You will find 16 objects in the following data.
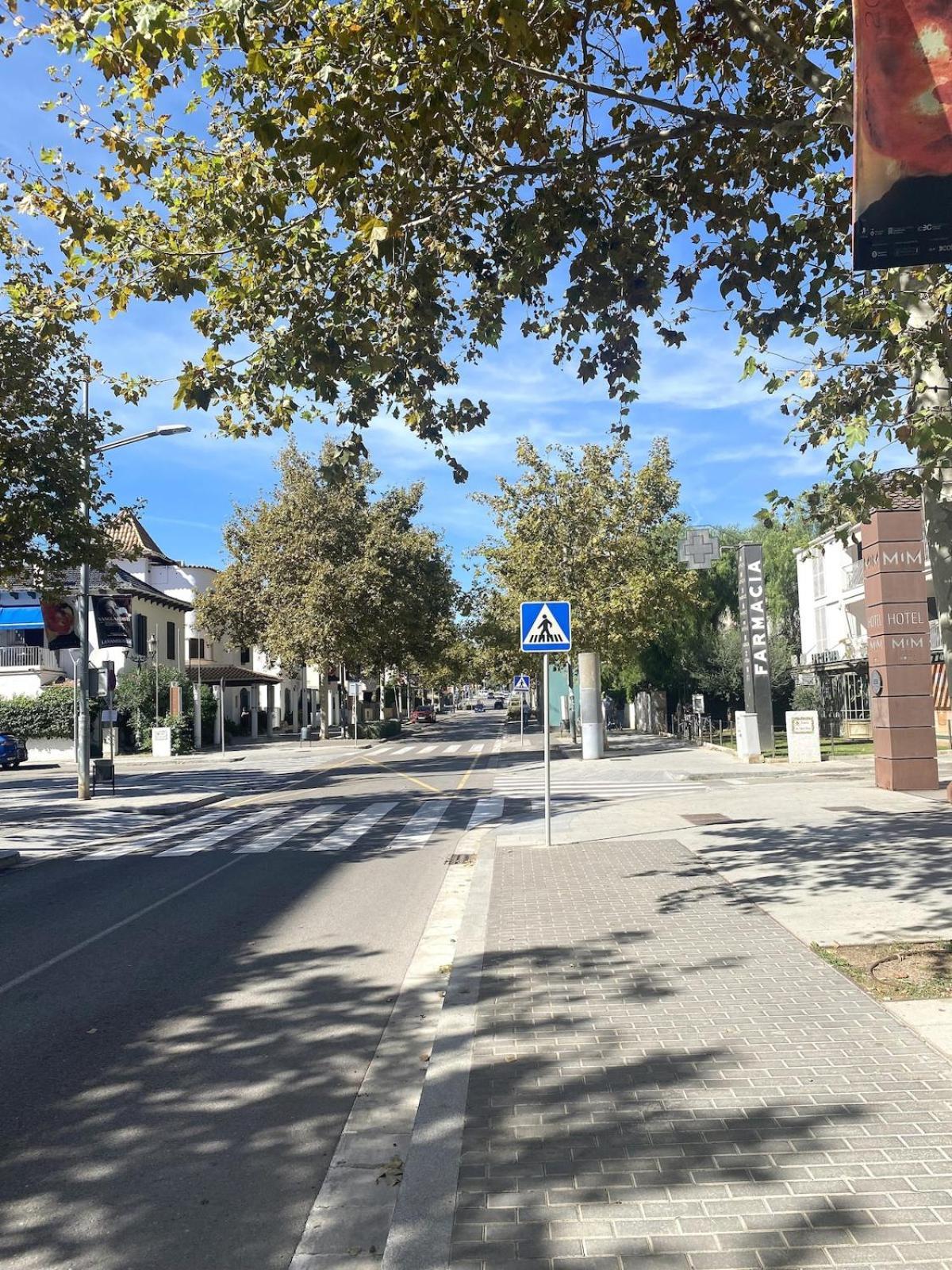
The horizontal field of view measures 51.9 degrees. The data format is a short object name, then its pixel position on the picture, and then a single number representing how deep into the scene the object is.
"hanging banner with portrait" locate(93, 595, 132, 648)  22.84
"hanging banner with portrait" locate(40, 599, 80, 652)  22.84
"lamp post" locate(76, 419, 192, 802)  20.05
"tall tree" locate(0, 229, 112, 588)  14.91
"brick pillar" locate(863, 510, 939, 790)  16.67
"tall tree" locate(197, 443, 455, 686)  42.03
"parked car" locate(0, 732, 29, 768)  33.88
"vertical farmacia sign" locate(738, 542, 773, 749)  26.34
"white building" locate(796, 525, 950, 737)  38.66
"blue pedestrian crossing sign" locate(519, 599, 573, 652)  11.72
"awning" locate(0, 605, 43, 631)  37.16
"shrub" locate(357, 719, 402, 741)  51.50
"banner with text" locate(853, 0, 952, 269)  4.36
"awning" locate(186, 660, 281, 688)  50.66
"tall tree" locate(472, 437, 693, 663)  31.28
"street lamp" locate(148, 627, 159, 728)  45.50
